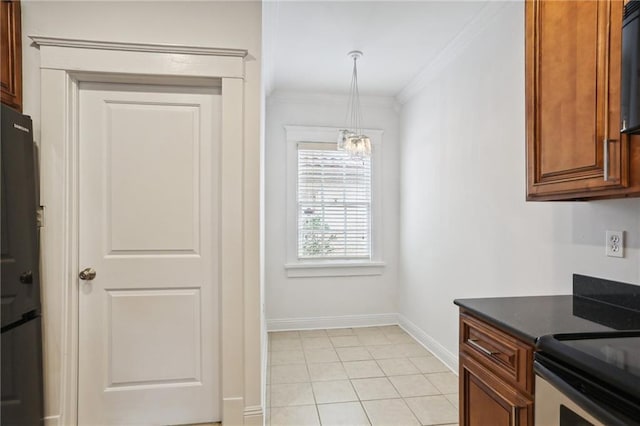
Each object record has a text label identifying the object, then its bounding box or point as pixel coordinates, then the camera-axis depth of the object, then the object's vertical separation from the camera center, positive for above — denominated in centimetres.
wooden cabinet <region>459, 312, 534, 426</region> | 125 -68
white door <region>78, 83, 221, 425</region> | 210 -28
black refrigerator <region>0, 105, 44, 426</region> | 167 -36
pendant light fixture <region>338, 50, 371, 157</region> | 307 +61
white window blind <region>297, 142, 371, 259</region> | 420 +7
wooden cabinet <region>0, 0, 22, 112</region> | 183 +84
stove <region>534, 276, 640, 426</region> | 87 -48
